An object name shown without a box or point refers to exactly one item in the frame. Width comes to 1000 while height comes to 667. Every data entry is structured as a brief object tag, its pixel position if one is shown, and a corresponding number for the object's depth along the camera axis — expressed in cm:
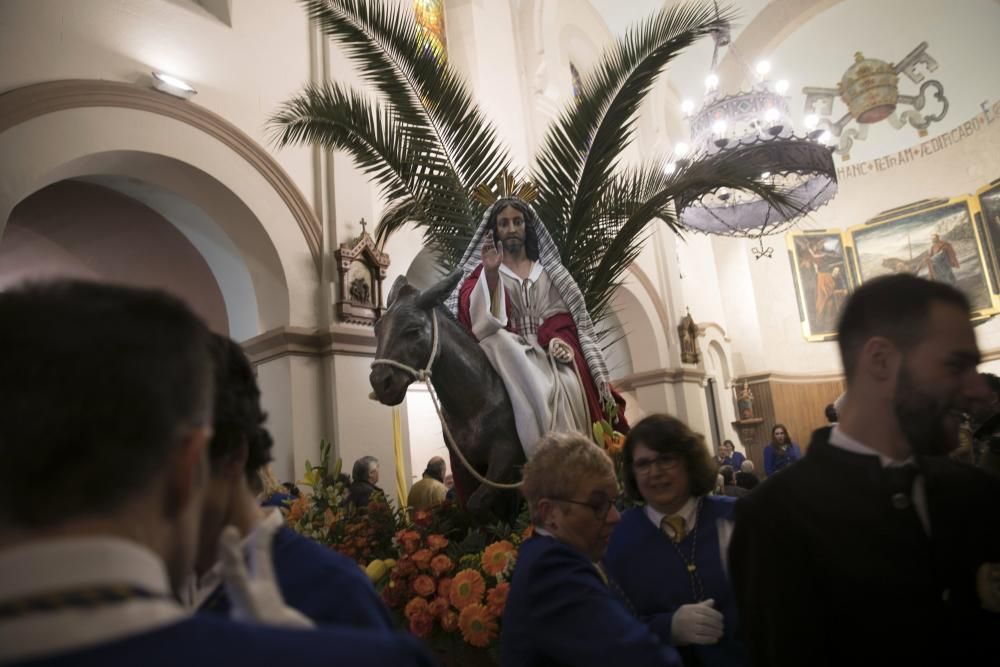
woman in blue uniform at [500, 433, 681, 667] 174
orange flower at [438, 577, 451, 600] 320
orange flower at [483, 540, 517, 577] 307
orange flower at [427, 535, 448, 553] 346
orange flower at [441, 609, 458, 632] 307
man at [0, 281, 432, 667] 65
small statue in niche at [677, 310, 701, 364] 1477
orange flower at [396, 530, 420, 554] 354
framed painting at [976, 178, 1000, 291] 1769
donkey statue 374
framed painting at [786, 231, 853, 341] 1983
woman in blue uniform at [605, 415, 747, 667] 215
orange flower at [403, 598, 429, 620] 317
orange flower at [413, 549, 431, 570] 339
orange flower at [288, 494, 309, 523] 446
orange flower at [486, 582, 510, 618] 295
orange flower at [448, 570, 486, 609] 305
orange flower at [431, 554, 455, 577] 329
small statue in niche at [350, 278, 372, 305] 788
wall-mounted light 668
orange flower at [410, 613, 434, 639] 310
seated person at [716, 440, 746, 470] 1293
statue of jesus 391
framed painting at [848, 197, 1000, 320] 1827
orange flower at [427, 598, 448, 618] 314
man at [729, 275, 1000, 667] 128
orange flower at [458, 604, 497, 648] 291
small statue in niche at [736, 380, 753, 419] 1808
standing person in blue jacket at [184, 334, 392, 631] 121
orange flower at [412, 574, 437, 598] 328
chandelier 951
